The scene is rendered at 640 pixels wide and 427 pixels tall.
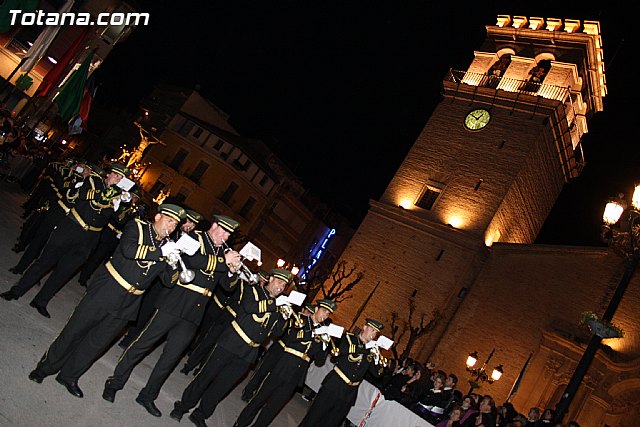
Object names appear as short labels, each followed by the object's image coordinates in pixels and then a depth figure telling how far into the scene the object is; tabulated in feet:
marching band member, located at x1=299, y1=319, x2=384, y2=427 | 27.96
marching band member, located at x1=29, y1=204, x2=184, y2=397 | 18.74
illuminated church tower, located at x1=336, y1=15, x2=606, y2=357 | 88.12
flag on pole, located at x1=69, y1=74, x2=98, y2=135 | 63.93
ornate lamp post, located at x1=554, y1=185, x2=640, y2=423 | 29.45
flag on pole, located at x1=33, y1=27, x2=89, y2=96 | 63.77
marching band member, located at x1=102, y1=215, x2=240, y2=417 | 20.30
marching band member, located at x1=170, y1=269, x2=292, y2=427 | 22.88
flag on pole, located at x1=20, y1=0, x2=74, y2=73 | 68.32
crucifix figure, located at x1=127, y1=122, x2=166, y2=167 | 96.70
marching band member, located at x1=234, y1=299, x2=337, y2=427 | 25.18
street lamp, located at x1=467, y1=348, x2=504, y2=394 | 70.69
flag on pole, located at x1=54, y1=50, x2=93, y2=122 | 61.52
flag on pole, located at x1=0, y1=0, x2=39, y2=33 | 51.75
